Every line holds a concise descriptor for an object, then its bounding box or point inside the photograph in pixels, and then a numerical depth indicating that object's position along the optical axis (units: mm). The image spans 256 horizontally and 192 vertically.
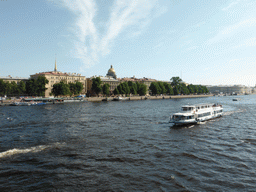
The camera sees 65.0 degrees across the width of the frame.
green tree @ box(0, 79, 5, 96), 103562
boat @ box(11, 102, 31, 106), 79381
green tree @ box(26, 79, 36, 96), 110269
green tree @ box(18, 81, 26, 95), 110750
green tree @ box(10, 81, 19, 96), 109750
